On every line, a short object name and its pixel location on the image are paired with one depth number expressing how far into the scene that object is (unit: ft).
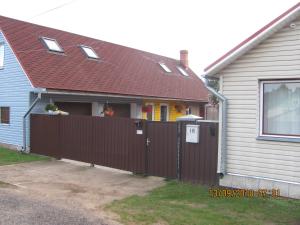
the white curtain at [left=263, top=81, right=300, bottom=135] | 29.25
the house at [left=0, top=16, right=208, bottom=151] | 55.31
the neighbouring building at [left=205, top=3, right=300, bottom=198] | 28.86
